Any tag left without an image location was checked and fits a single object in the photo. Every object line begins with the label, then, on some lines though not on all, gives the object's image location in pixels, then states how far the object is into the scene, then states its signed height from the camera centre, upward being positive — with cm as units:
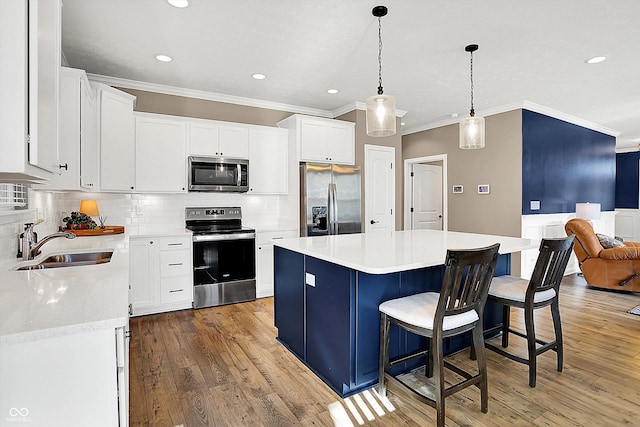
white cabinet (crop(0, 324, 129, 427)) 103 -51
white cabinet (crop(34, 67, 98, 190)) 266 +66
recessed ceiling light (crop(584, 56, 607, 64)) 347 +155
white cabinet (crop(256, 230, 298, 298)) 439 -61
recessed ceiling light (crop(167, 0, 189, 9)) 247 +150
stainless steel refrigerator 455 +20
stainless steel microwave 419 +50
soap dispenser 213 -18
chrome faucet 207 -17
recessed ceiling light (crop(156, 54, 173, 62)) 338 +153
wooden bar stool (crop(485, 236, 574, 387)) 228 -53
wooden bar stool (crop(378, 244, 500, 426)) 183 -56
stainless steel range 400 -57
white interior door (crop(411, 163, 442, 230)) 680 +34
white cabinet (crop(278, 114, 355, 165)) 466 +104
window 195 +12
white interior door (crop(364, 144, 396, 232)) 516 +40
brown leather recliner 457 -63
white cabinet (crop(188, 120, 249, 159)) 423 +94
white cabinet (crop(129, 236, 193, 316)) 371 -64
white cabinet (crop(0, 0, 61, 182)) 101 +39
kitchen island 217 -53
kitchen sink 217 -30
